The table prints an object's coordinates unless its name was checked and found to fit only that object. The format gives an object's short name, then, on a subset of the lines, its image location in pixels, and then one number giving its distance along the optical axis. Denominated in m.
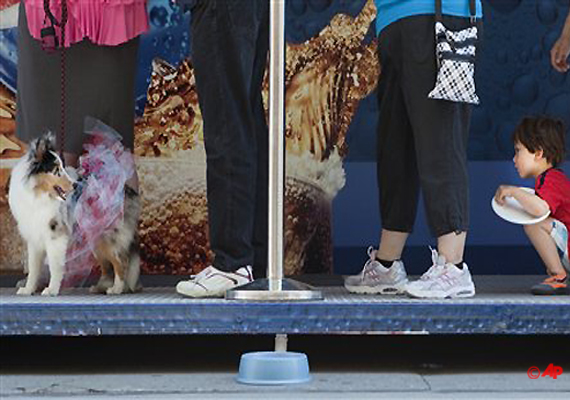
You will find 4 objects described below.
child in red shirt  7.88
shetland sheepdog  7.28
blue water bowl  6.28
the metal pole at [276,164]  6.35
